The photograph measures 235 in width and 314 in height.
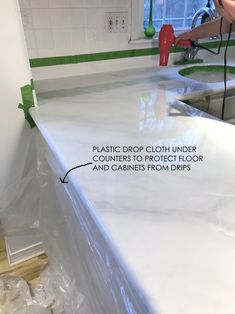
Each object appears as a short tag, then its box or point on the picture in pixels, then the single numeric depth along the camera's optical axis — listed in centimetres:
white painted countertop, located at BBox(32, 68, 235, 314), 36
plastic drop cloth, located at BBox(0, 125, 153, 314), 46
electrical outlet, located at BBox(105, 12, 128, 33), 130
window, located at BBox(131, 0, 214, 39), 136
